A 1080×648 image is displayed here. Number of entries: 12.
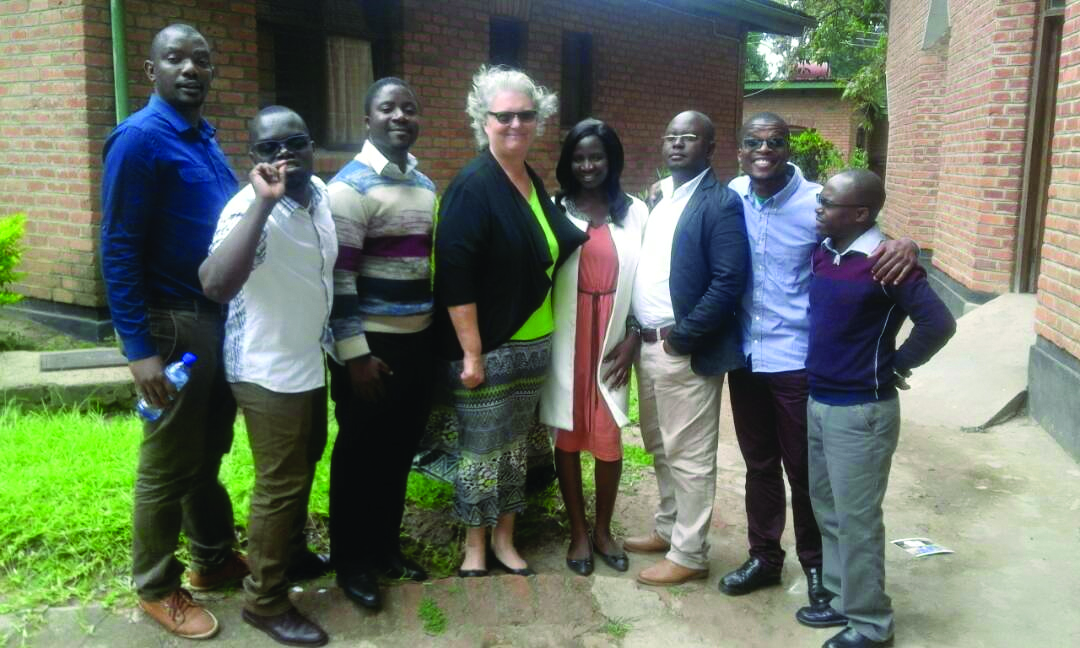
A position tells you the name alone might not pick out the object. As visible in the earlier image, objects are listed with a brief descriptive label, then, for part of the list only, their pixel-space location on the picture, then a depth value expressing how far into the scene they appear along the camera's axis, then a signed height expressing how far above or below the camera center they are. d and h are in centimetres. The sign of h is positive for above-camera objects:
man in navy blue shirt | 276 -35
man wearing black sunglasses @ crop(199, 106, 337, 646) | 269 -48
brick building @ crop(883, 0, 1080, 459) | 518 +12
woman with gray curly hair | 328 -42
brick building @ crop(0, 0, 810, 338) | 582 +76
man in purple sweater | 291 -60
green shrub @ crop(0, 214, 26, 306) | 551 -51
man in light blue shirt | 329 -52
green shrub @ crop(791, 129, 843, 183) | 2139 +56
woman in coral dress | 357 -52
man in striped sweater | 313 -52
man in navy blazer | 335 -54
